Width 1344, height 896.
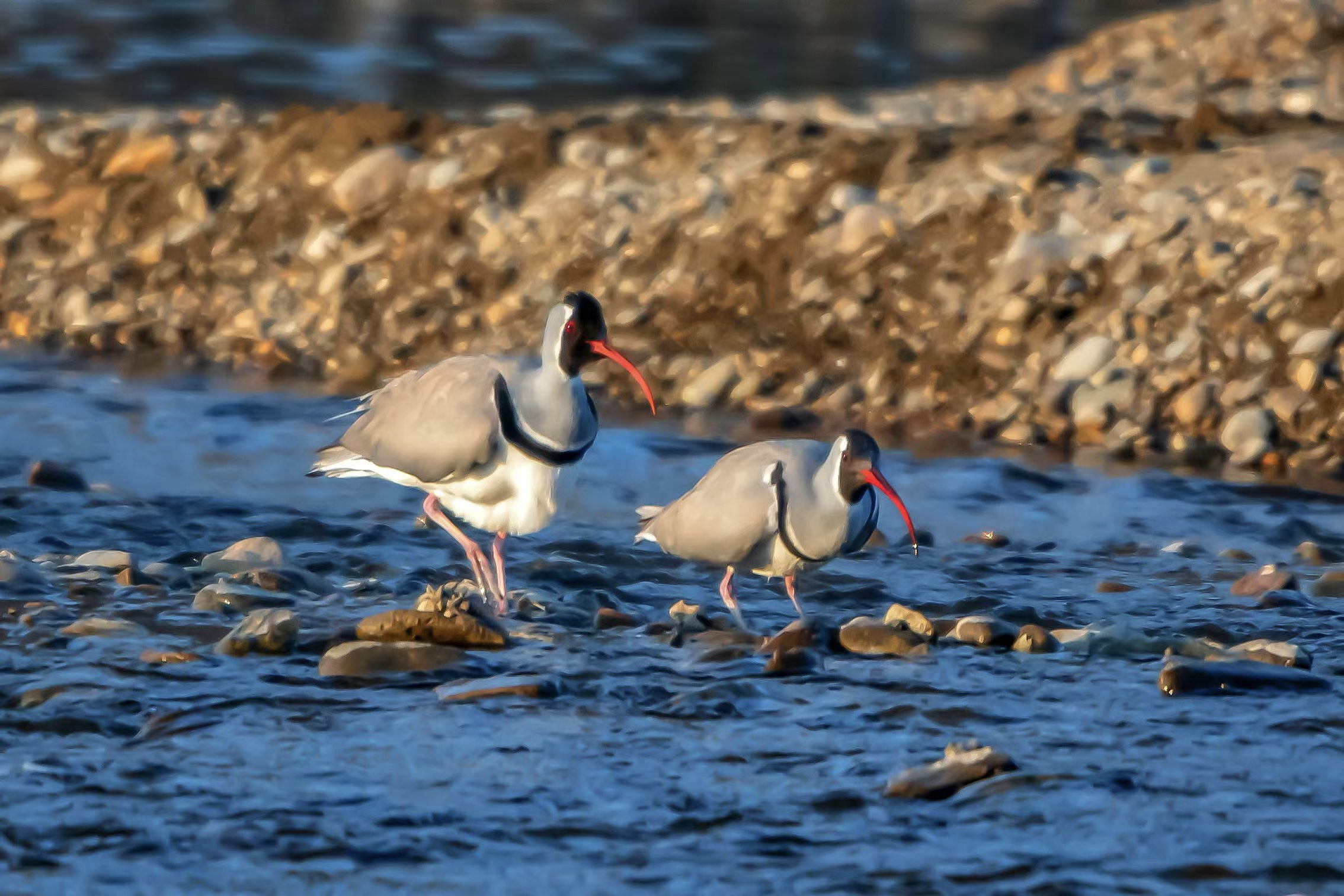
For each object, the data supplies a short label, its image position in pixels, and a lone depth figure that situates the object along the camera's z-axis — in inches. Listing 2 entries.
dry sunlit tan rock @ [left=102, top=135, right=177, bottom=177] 1154.7
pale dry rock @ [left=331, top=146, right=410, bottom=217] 1071.0
